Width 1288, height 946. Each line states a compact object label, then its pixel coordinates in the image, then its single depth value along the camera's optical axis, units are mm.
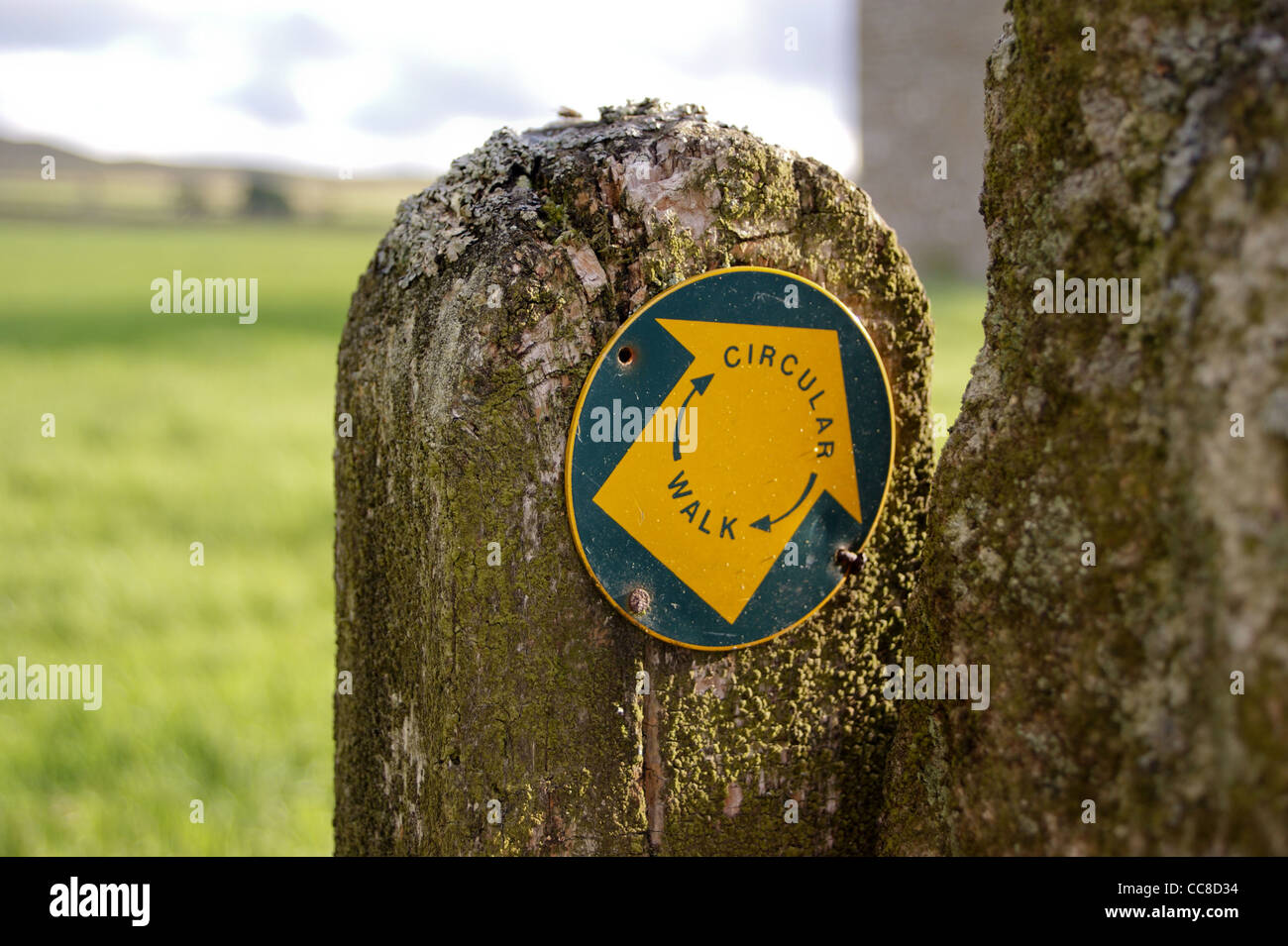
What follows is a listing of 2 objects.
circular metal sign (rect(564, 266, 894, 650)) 328
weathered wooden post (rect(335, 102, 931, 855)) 324
